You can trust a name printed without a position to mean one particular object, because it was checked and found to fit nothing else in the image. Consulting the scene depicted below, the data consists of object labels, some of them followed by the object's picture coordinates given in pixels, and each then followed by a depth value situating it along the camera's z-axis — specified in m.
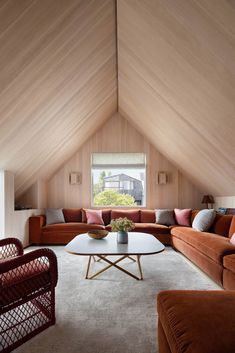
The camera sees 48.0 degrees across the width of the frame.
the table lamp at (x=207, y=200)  6.17
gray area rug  2.00
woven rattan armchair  1.99
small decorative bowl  3.99
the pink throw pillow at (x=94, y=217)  6.07
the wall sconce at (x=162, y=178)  6.80
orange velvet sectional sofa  3.16
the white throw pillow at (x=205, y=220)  4.66
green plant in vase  3.78
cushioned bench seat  1.24
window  6.98
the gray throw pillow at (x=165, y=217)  6.02
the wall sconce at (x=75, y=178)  6.83
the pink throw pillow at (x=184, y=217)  5.82
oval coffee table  3.18
